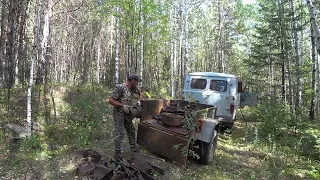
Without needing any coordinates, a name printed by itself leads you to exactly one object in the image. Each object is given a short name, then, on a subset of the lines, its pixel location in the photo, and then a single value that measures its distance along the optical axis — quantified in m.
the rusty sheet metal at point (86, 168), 4.18
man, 4.84
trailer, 4.89
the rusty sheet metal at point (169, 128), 4.92
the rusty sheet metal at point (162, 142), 4.84
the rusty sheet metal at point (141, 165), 4.38
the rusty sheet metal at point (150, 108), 5.79
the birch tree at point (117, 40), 12.90
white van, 8.06
